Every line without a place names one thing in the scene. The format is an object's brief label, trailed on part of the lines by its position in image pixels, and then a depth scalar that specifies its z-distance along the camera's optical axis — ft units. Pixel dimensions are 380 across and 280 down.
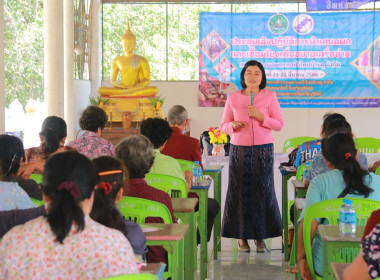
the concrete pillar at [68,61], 36.09
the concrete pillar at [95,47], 42.29
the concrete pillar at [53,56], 31.40
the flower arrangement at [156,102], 36.47
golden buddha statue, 37.04
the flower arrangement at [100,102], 36.20
